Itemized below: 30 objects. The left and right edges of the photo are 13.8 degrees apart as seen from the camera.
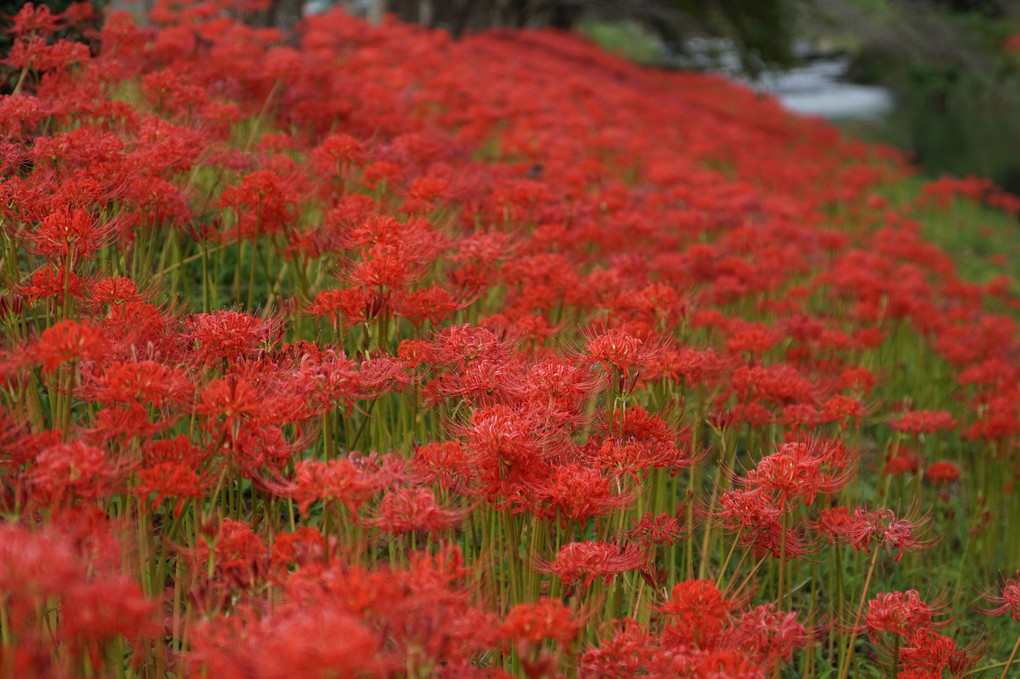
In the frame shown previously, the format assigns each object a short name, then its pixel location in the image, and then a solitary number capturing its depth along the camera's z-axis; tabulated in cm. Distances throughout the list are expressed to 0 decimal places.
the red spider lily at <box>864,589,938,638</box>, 438
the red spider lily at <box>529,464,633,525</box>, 430
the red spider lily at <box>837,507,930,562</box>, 445
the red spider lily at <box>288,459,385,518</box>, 417
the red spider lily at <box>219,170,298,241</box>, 475
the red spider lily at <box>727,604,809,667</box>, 426
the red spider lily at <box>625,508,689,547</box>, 450
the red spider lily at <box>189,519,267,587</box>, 418
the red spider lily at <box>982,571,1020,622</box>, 442
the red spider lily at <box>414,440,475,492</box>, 431
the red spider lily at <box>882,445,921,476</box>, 490
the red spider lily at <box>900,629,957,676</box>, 438
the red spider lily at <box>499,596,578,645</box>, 414
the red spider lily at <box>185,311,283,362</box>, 436
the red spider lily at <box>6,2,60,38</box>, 501
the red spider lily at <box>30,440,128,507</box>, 418
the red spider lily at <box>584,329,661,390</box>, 443
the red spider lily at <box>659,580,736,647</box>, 424
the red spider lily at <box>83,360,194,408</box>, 424
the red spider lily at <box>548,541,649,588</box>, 428
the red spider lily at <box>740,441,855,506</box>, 434
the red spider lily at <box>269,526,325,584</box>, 416
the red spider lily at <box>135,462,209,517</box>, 423
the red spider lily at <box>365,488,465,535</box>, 422
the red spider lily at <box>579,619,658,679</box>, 420
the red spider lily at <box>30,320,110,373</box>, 422
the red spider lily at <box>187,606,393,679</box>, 397
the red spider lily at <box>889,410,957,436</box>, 501
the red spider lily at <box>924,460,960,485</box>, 499
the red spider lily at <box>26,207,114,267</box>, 443
